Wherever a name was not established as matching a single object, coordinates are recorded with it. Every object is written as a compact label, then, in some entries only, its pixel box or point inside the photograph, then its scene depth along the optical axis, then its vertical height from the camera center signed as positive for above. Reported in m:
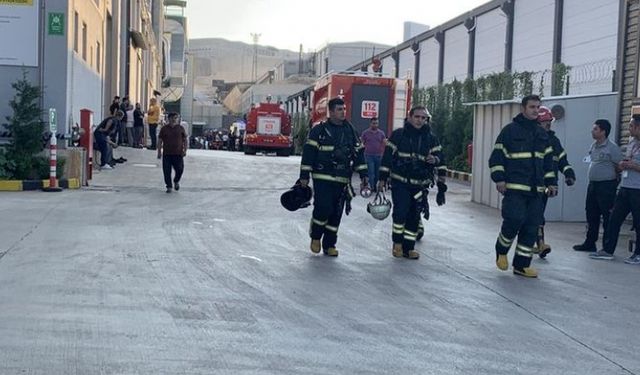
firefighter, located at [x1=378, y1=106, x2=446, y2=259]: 10.62 -0.51
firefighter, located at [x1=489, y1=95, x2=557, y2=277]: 9.72 -0.48
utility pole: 153.24 +11.18
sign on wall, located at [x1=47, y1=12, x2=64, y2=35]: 19.05 +1.99
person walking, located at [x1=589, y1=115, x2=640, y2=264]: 11.22 -0.76
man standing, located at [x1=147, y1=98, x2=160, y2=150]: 31.80 +0.02
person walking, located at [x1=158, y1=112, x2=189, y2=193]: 17.42 -0.55
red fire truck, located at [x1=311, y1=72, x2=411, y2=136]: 24.70 +0.87
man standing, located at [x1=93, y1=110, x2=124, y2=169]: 20.88 -0.45
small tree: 17.16 -0.35
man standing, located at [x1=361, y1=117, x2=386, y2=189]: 19.00 -0.37
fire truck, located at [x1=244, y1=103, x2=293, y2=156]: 40.44 -0.36
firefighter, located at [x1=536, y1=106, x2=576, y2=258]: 10.72 -0.32
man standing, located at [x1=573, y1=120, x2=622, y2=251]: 11.77 -0.50
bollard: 16.64 -0.80
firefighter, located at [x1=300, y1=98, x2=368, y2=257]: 10.53 -0.50
